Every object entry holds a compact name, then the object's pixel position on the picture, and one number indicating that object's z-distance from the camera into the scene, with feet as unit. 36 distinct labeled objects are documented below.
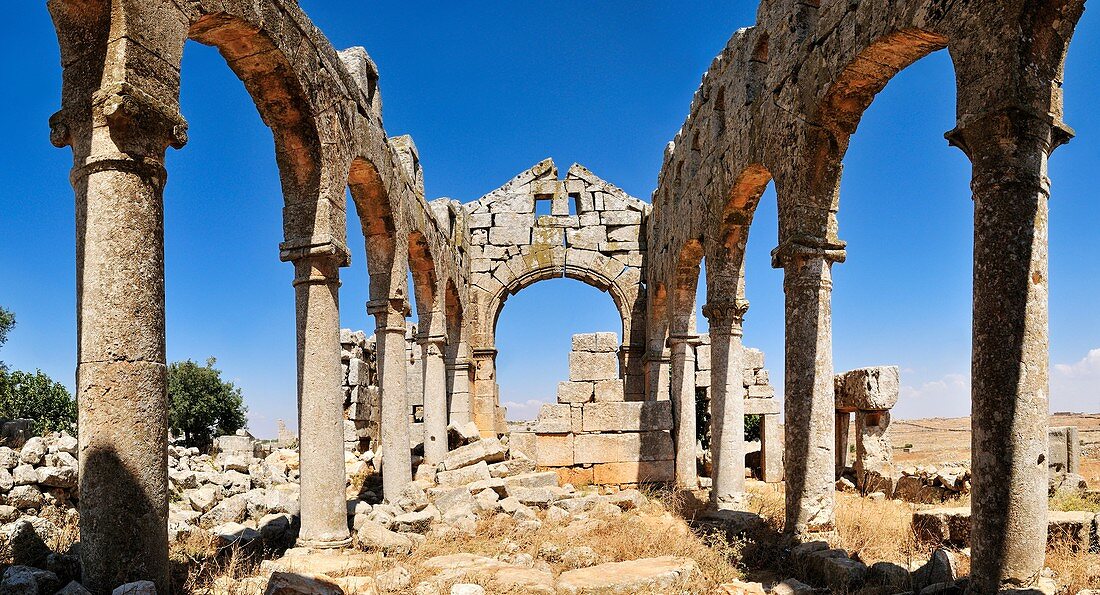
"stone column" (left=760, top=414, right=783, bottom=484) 53.98
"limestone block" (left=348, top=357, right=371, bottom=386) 58.49
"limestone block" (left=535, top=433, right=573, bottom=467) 44.65
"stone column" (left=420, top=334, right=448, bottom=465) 47.26
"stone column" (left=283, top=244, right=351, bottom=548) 24.76
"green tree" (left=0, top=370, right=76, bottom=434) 61.11
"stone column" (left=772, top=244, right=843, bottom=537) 24.54
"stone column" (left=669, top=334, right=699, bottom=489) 45.19
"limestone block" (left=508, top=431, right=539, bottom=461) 45.35
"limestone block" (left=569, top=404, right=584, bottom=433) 44.98
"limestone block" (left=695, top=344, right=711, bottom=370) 61.42
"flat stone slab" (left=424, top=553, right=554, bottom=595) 20.26
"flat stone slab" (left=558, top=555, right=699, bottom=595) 20.16
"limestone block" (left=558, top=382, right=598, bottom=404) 45.44
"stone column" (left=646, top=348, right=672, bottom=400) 56.29
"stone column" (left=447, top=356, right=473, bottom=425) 58.03
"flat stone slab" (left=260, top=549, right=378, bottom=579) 21.67
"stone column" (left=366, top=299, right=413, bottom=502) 35.81
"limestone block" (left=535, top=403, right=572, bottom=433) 44.93
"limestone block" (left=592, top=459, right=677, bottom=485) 44.42
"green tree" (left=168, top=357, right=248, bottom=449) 77.71
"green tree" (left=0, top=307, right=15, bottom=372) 74.38
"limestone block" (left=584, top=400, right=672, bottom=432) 44.91
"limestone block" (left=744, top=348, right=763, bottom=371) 58.59
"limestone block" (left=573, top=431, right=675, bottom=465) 44.60
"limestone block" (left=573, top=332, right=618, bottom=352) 48.06
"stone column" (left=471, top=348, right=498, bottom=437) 64.23
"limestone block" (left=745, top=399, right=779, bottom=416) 56.75
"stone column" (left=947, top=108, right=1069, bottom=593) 15.08
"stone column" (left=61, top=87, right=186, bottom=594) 15.14
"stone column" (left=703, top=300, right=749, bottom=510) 34.83
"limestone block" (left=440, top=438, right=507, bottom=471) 40.88
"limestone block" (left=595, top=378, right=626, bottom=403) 45.55
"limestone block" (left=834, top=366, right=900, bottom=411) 44.80
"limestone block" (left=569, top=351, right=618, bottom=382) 46.65
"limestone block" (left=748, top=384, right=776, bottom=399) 57.62
